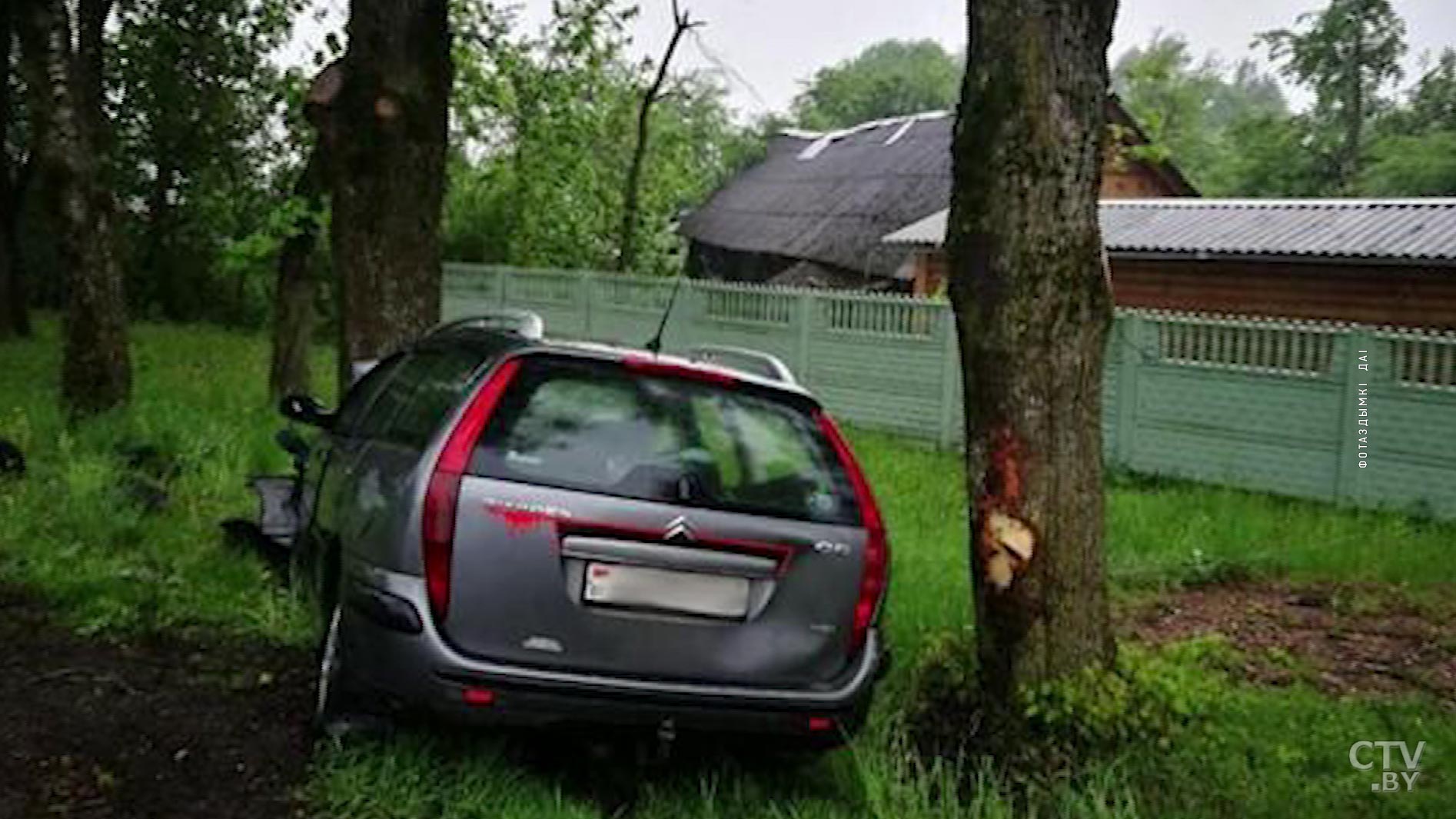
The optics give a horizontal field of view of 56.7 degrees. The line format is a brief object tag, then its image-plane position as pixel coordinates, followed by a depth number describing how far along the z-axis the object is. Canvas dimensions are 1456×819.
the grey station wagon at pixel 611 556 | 3.79
